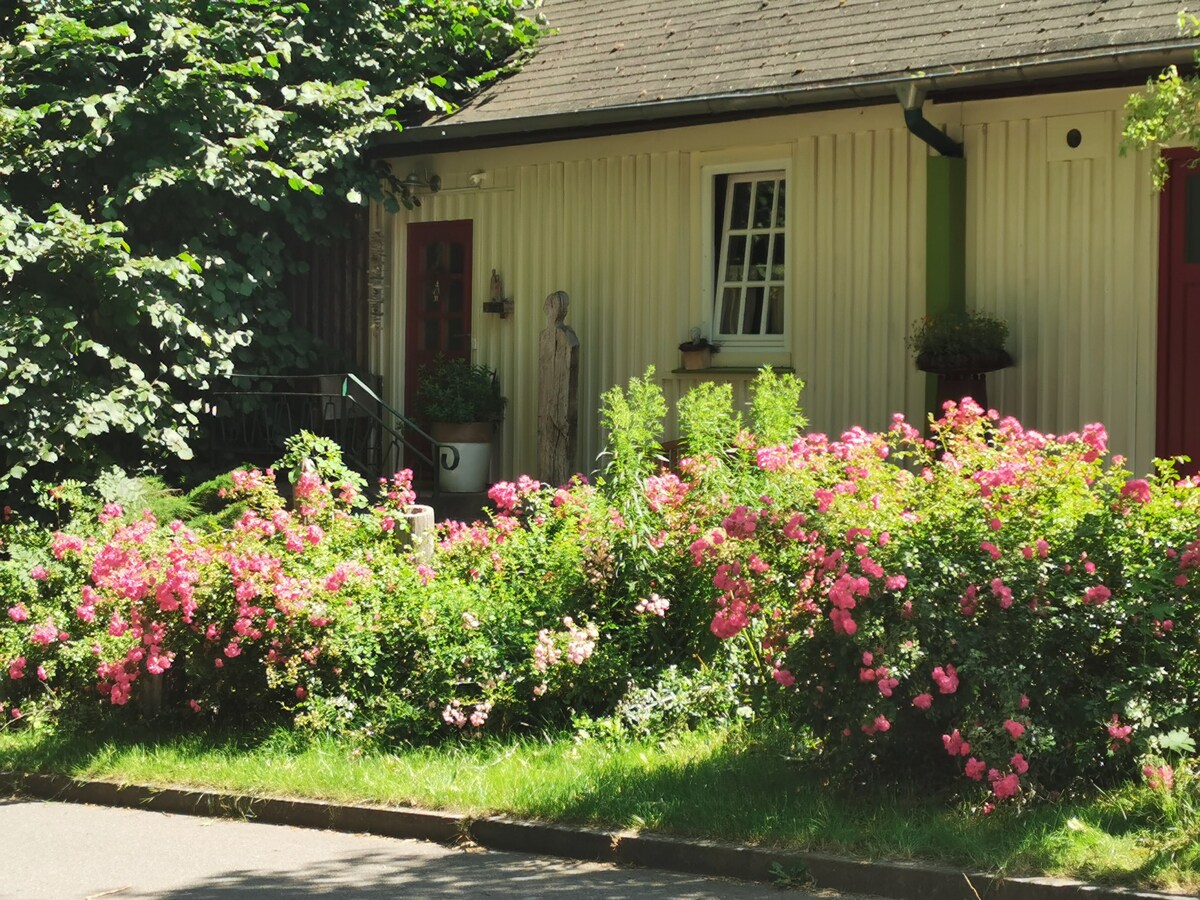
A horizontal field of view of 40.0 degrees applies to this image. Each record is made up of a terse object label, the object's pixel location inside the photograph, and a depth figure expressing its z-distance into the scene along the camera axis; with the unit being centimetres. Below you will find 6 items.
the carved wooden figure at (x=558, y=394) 1345
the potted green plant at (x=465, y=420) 1438
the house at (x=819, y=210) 1100
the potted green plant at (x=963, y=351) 1120
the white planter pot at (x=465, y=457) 1439
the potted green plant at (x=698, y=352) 1312
